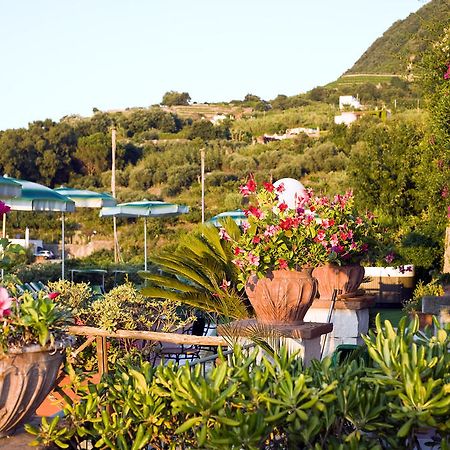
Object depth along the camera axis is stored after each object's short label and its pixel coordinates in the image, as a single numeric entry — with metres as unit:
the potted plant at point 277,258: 5.21
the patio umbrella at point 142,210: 19.66
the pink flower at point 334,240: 6.41
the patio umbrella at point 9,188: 12.59
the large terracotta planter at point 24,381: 3.50
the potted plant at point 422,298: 9.23
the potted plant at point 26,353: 3.51
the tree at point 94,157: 46.50
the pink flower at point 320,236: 5.72
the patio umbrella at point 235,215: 18.03
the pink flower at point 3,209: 4.64
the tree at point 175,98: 75.06
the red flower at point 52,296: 3.79
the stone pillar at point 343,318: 7.24
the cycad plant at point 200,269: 8.49
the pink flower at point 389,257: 9.29
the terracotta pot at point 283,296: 5.18
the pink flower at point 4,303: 3.54
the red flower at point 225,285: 7.17
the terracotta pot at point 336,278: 7.45
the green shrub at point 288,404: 3.09
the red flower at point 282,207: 5.50
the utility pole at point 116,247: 25.48
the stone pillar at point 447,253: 12.30
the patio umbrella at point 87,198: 19.34
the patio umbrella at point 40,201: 15.31
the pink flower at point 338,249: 6.88
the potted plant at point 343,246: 7.02
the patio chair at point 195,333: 7.84
